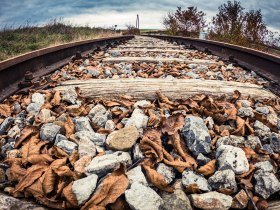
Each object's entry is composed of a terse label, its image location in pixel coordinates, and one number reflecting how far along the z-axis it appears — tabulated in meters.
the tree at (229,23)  11.05
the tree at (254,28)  11.38
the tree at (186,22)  16.08
